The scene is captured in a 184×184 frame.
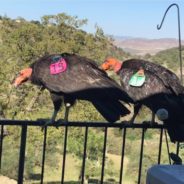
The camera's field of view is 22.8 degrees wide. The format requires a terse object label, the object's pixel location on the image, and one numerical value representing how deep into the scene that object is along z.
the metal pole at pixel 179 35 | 3.30
